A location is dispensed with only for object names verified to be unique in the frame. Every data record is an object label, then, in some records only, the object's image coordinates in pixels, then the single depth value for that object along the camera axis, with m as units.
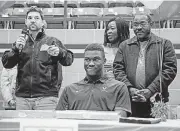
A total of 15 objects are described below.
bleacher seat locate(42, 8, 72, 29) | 6.34
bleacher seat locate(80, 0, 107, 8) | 6.64
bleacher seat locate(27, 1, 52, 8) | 6.63
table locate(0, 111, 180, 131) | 1.67
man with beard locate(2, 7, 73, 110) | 2.70
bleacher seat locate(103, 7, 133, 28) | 6.32
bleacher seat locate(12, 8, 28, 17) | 6.34
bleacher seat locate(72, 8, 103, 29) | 6.30
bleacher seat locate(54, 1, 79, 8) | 6.57
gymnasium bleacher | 4.75
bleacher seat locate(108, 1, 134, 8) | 6.68
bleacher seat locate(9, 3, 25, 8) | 6.68
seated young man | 2.25
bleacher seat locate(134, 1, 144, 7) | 6.46
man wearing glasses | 2.72
